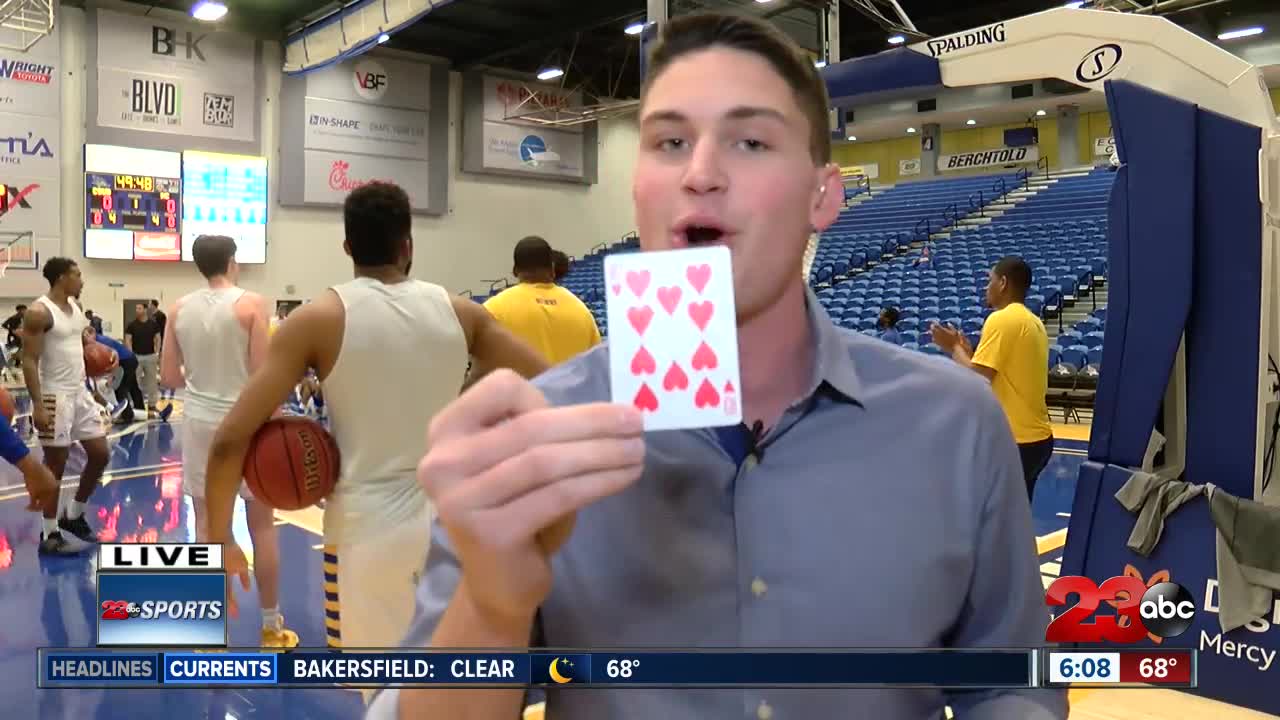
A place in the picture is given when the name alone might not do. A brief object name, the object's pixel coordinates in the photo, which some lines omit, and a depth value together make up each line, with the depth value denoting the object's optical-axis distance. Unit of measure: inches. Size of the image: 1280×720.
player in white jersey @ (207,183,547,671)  96.8
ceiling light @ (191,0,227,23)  554.6
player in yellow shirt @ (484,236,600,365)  160.6
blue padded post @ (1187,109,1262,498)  134.9
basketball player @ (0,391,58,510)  121.3
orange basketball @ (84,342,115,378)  270.1
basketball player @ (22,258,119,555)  206.8
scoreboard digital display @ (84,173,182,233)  585.9
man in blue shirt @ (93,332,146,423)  424.5
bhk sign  600.4
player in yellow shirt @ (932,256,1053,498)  171.3
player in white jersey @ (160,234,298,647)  161.8
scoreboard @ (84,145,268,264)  588.4
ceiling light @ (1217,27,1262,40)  641.4
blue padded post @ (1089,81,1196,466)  135.9
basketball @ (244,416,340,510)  98.9
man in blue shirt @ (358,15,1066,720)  40.9
